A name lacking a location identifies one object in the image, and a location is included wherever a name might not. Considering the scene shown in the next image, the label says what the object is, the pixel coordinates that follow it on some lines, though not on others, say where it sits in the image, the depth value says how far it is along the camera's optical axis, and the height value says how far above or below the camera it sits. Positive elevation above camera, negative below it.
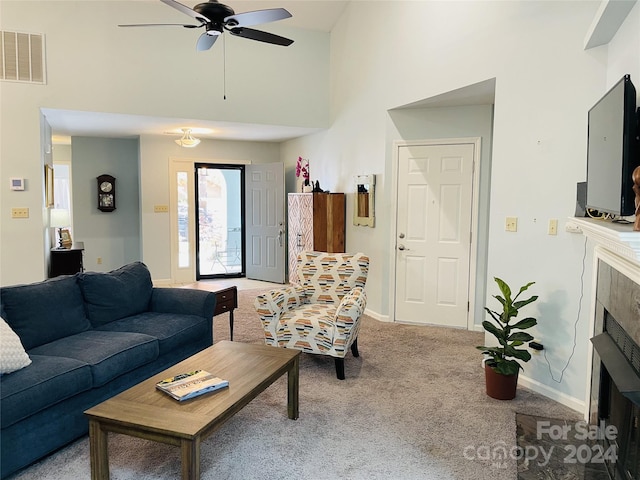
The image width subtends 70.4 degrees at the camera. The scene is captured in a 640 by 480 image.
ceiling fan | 2.94 +1.28
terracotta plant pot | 3.10 -1.20
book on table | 2.15 -0.88
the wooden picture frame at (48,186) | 5.13 +0.23
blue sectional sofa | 2.22 -0.86
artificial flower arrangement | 6.65 +0.57
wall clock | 7.12 +0.21
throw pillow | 2.23 -0.74
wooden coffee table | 1.86 -0.91
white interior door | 4.80 -0.26
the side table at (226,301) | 4.03 -0.85
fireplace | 1.84 -0.68
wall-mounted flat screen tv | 1.83 +0.26
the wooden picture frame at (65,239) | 6.18 -0.46
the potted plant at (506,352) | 3.04 -0.96
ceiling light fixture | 6.08 +0.89
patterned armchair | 3.40 -0.82
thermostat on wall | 4.73 +0.22
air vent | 4.64 +1.53
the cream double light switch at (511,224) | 3.39 -0.11
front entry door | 7.27 -0.24
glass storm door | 7.61 -0.24
